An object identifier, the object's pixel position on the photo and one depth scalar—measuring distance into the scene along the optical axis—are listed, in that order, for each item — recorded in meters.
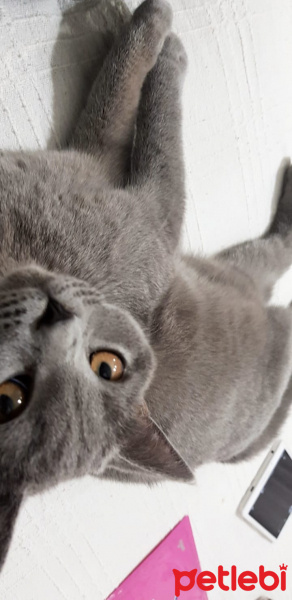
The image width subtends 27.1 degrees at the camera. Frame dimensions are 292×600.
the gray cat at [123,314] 0.29
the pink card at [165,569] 0.49
